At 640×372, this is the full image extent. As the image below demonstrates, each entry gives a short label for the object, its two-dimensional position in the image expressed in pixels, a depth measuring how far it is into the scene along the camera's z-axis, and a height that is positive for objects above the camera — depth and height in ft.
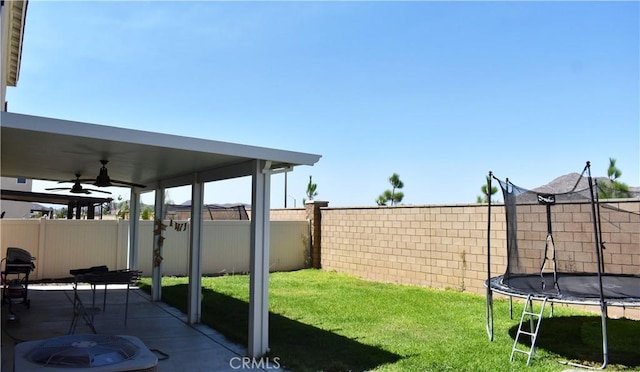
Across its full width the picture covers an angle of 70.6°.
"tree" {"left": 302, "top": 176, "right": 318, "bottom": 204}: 124.88 +8.92
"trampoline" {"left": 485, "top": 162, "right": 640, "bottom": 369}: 16.97 -1.28
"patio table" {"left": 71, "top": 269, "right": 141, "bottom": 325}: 18.61 -2.30
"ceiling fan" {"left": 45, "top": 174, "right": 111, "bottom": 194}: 23.11 +1.73
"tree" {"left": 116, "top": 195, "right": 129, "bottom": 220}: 72.94 +3.47
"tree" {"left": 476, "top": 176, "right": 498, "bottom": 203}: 74.51 +4.77
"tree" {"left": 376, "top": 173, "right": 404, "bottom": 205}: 105.81 +6.37
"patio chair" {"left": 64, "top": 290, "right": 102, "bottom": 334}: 18.32 -4.21
